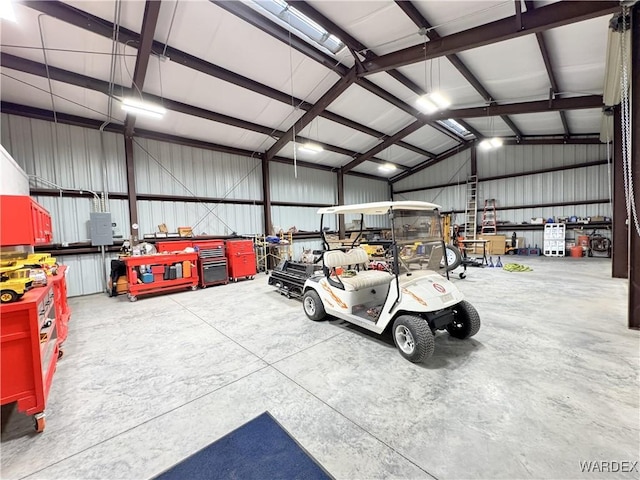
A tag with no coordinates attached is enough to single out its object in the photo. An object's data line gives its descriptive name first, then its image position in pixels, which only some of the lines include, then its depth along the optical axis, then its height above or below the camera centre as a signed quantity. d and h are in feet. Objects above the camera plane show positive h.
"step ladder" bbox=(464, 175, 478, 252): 42.34 +2.46
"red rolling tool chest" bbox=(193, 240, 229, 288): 23.00 -2.58
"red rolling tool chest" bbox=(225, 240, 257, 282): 25.31 -2.41
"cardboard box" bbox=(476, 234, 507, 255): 38.65 -3.36
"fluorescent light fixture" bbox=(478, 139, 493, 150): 27.89 +9.01
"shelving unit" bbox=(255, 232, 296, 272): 30.86 -2.46
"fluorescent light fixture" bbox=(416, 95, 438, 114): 20.05 +10.08
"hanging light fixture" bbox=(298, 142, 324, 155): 26.58 +9.04
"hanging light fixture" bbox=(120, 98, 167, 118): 15.98 +8.61
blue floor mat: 5.13 -4.89
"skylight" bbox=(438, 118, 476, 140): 35.72 +14.66
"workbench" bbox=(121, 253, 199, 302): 18.97 -3.01
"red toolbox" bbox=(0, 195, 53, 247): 8.16 +0.82
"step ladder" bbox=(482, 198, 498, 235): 41.11 +1.08
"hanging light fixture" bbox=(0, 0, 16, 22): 8.88 +8.46
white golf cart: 9.13 -2.60
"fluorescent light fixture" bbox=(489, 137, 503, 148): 27.71 +9.08
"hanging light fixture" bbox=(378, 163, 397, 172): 38.91 +9.62
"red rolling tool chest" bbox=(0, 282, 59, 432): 6.01 -2.78
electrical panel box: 20.86 +1.11
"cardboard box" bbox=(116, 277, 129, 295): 21.11 -3.79
